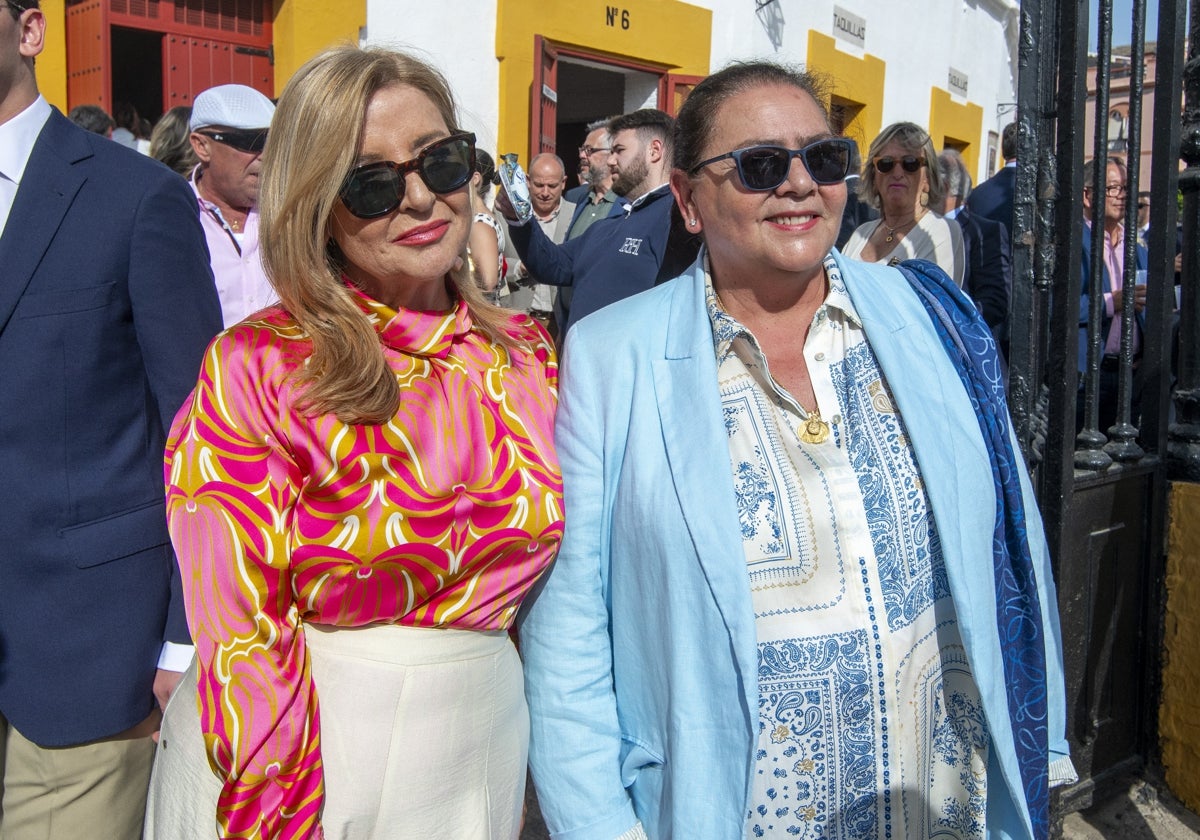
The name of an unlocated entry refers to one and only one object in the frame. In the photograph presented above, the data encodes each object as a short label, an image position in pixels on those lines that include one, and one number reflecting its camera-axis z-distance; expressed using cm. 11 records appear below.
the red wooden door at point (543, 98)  862
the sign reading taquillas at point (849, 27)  1193
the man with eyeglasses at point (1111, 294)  496
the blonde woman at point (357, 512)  153
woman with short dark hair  169
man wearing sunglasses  368
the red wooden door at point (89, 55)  682
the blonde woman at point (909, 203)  425
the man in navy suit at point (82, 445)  195
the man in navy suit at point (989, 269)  430
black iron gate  246
